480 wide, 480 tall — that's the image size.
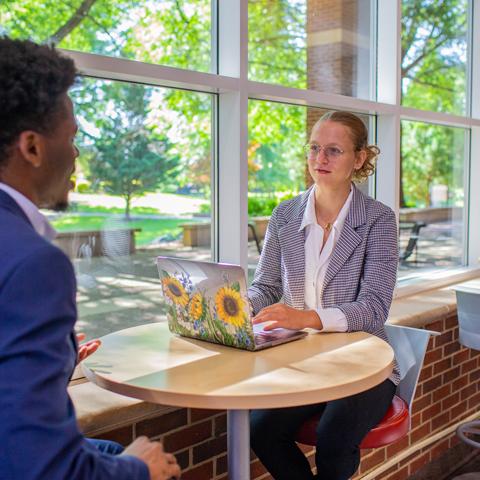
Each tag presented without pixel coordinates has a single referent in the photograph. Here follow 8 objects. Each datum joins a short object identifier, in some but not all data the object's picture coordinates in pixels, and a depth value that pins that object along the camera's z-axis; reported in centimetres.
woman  197
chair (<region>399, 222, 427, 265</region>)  414
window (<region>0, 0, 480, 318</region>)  237
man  94
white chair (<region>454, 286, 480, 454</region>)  315
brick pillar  340
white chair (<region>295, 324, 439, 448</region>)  202
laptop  171
